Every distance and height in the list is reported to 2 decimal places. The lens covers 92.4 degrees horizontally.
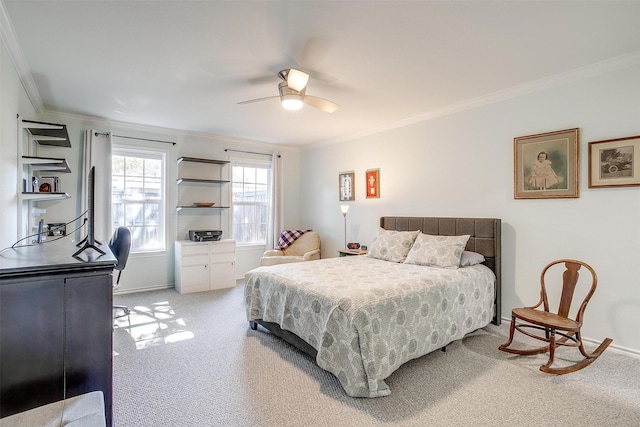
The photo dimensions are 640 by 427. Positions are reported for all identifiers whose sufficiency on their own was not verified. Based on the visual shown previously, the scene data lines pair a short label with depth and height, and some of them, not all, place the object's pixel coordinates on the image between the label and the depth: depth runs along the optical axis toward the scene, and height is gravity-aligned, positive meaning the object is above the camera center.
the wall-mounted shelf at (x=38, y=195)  2.67 +0.15
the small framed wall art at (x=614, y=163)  2.59 +0.45
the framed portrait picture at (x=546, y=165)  2.93 +0.48
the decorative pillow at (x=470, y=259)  3.21 -0.48
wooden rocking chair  2.38 -0.86
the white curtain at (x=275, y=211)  5.85 +0.04
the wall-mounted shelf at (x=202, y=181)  4.91 +0.53
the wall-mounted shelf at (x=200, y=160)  4.90 +0.87
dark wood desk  1.21 -0.50
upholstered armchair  4.98 -0.64
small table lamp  4.99 +0.02
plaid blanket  5.46 -0.45
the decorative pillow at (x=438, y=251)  3.19 -0.41
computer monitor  1.80 -0.08
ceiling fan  2.60 +1.11
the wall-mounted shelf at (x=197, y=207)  4.88 +0.10
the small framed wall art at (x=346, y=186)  5.20 +0.47
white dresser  4.64 -0.82
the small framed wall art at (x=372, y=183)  4.78 +0.48
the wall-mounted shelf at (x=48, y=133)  2.80 +0.85
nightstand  4.57 -0.58
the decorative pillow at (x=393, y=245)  3.68 -0.40
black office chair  3.59 -0.39
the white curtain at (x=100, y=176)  4.18 +0.51
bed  2.10 -0.76
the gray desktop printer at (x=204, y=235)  4.86 -0.36
